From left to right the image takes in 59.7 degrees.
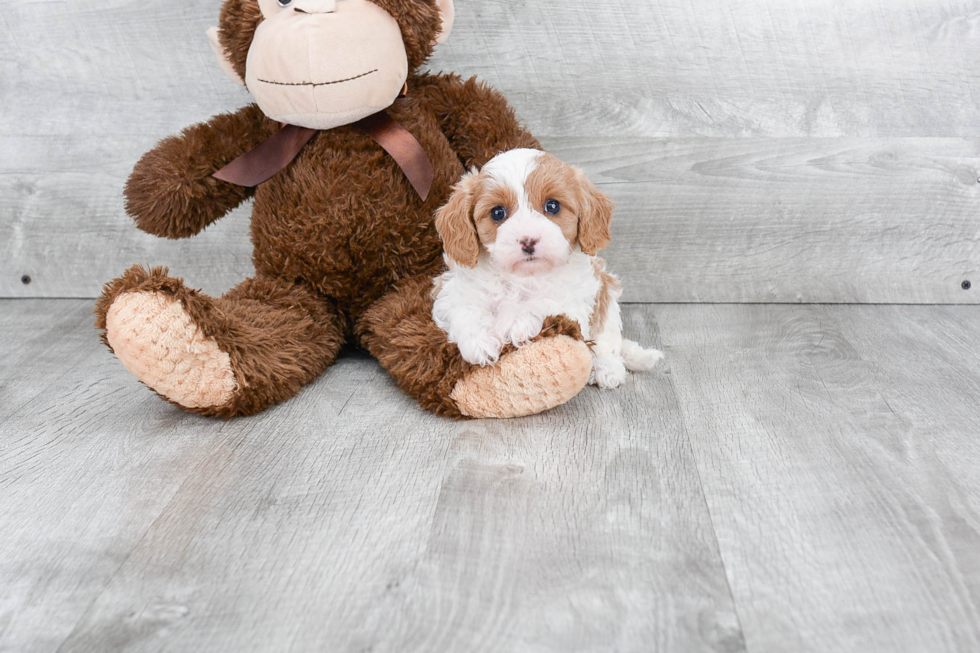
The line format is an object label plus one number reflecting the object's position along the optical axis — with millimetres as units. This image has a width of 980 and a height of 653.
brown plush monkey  1187
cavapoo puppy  1183
